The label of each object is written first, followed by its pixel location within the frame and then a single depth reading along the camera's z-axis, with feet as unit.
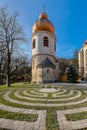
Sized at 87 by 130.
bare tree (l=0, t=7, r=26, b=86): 31.56
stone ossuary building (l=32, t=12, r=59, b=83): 39.64
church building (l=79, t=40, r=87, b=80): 55.08
